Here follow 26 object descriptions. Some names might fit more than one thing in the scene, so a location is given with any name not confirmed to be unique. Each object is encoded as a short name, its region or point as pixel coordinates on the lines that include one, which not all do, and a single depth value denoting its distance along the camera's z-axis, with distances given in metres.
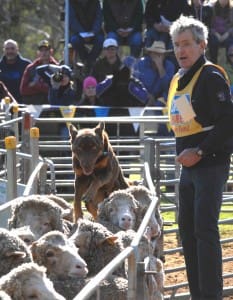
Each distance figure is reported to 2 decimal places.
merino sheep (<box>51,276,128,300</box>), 11.70
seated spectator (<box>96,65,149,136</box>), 30.44
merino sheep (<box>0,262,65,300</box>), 10.09
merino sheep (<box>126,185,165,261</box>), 15.67
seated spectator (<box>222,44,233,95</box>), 34.28
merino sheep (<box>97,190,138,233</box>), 15.48
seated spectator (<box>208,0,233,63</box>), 34.87
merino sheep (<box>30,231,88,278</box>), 12.16
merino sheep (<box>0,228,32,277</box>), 11.65
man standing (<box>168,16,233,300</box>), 13.55
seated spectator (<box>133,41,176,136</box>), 32.44
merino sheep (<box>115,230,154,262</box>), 13.70
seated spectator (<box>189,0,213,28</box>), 34.75
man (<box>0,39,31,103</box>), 34.22
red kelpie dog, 18.33
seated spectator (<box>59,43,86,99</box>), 32.47
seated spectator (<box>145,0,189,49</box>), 34.66
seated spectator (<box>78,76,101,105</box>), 29.77
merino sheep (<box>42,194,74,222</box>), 16.24
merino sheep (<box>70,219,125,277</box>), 13.28
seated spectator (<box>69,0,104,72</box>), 35.22
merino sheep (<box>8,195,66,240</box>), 14.22
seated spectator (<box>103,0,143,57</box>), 35.19
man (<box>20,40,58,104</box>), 32.72
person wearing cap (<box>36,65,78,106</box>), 30.30
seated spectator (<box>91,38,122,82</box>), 32.50
